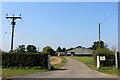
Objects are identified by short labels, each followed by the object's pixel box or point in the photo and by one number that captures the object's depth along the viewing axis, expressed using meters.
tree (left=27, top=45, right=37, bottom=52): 116.94
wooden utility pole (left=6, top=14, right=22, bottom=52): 35.92
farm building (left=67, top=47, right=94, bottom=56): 131.12
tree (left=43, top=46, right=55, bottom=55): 103.26
